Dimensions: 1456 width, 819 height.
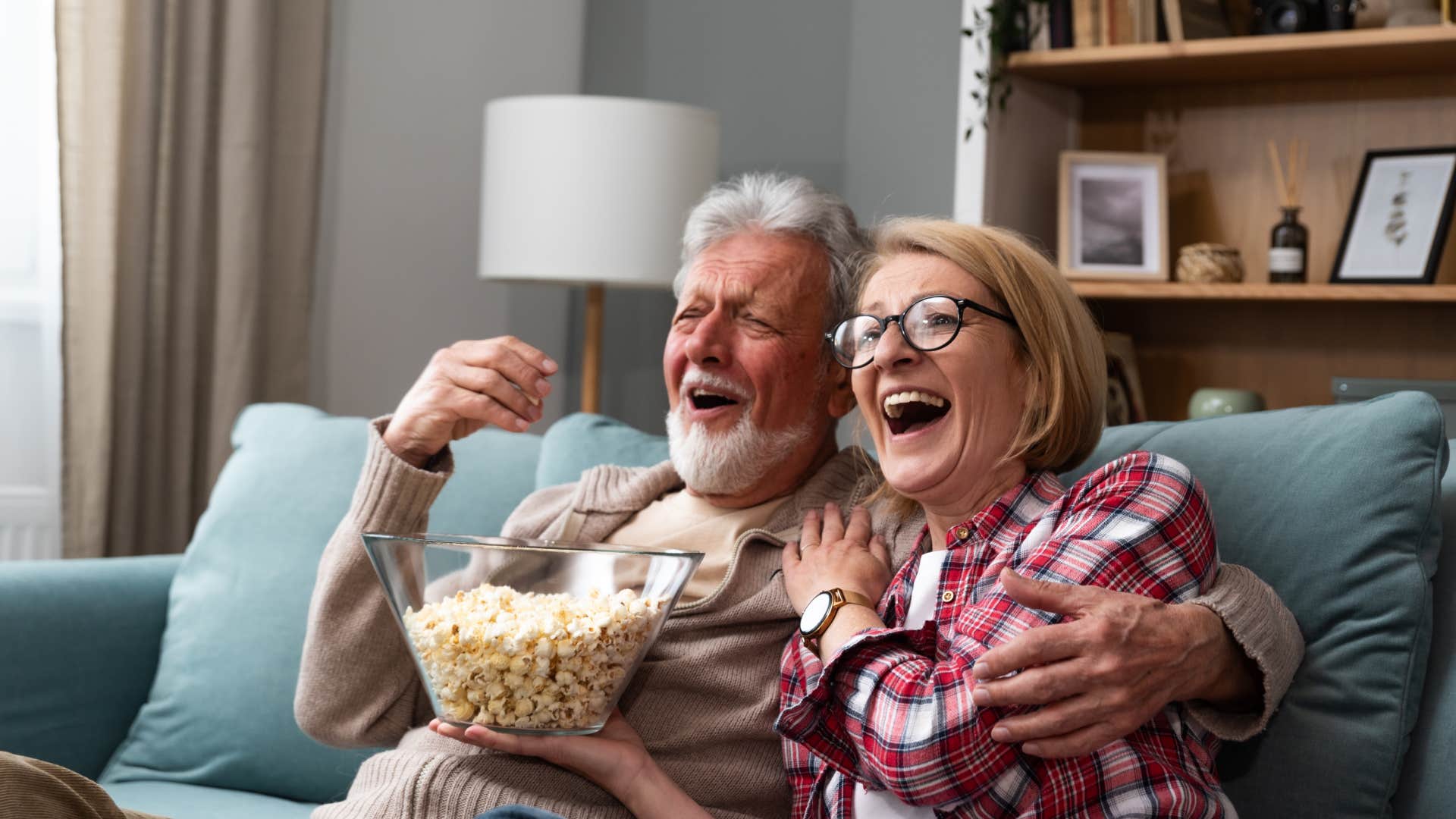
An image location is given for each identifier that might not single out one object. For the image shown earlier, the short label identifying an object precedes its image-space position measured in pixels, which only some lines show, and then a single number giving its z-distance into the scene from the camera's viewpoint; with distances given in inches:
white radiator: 102.1
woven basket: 100.1
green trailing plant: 99.4
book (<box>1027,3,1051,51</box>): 102.2
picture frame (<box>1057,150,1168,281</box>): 103.3
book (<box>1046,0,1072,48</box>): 102.6
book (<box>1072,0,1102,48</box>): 101.5
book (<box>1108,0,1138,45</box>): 100.7
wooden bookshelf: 99.3
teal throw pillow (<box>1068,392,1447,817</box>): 45.4
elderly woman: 40.6
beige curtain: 101.3
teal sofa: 45.8
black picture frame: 94.2
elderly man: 52.0
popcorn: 44.7
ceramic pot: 92.6
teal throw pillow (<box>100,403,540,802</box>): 69.2
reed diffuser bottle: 98.7
